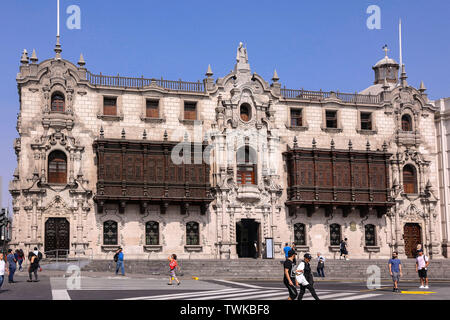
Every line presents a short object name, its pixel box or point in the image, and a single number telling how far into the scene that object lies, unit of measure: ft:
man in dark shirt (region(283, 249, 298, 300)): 69.31
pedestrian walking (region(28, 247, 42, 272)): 114.67
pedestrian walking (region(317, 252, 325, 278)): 132.05
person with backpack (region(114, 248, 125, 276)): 125.49
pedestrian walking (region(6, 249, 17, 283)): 105.29
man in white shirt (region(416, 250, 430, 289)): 100.17
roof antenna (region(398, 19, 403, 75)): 185.80
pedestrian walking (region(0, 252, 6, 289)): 89.71
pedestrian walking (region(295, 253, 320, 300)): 68.64
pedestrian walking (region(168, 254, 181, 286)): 104.83
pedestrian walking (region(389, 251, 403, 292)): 95.50
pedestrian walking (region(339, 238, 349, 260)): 158.81
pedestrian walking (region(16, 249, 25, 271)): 132.36
